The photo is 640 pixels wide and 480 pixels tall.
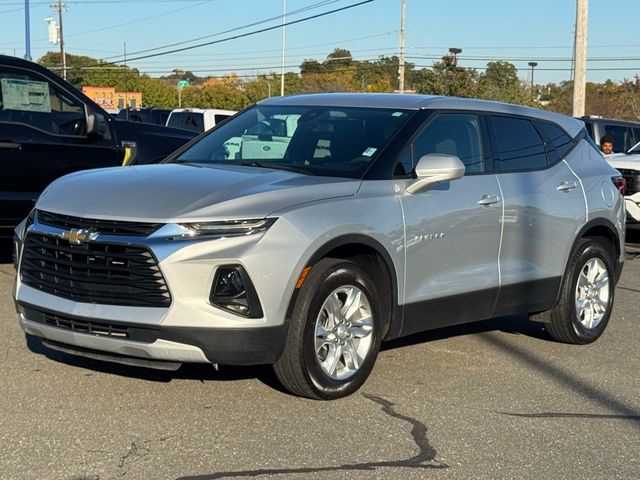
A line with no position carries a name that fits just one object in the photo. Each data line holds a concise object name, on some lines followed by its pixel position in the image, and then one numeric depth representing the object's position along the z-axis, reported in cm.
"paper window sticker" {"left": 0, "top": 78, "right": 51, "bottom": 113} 891
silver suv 489
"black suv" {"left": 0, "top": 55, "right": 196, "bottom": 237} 868
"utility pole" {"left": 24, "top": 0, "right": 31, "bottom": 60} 3894
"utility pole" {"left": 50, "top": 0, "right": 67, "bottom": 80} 6594
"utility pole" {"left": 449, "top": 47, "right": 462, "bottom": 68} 5022
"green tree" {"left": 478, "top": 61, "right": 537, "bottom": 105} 5075
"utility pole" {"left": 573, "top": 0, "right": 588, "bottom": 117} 2200
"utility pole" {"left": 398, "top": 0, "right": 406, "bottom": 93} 4744
